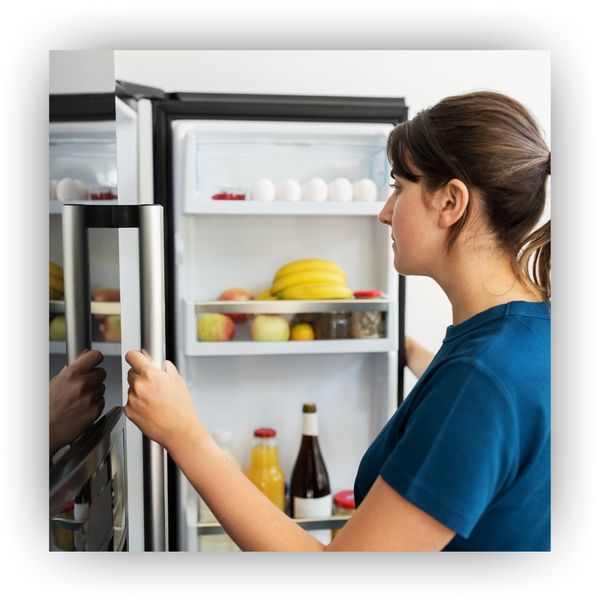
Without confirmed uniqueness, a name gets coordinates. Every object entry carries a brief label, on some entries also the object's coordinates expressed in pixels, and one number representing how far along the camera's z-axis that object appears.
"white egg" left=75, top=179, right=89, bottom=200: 0.98
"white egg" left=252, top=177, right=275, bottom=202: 1.19
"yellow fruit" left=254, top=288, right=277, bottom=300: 1.19
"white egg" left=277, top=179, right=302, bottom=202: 1.20
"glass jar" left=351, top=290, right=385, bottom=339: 1.23
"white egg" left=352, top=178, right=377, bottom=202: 1.20
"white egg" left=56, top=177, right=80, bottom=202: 1.00
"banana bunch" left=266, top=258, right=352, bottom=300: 1.19
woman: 0.83
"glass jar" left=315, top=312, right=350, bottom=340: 1.22
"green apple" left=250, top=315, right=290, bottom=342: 1.19
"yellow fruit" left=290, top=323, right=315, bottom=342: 1.21
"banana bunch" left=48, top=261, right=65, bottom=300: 1.00
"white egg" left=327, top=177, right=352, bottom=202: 1.20
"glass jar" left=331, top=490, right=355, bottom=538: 1.19
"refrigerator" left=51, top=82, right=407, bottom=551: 1.18
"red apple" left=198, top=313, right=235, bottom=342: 1.18
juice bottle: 1.19
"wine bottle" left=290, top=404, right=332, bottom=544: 1.20
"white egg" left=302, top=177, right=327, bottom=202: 1.20
